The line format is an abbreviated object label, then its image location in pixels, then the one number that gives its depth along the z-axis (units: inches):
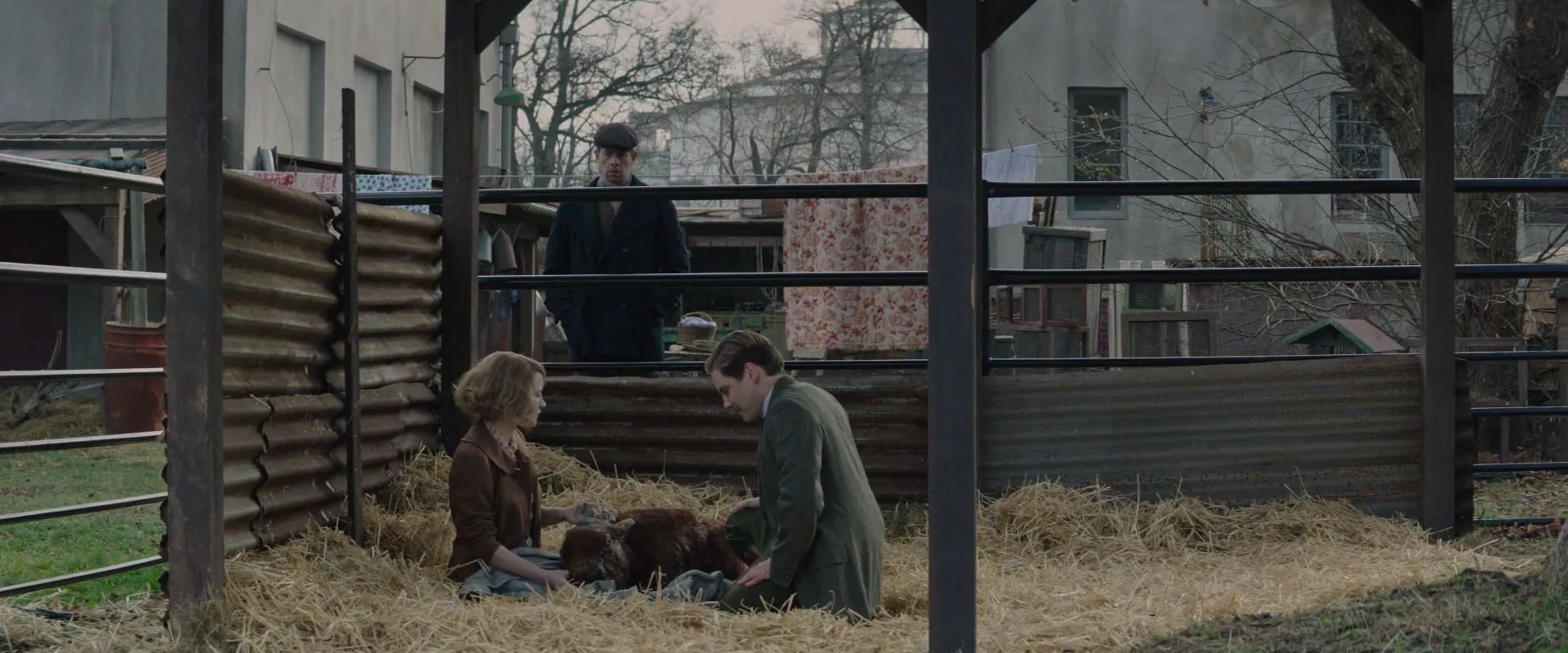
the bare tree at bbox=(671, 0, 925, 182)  1462.8
